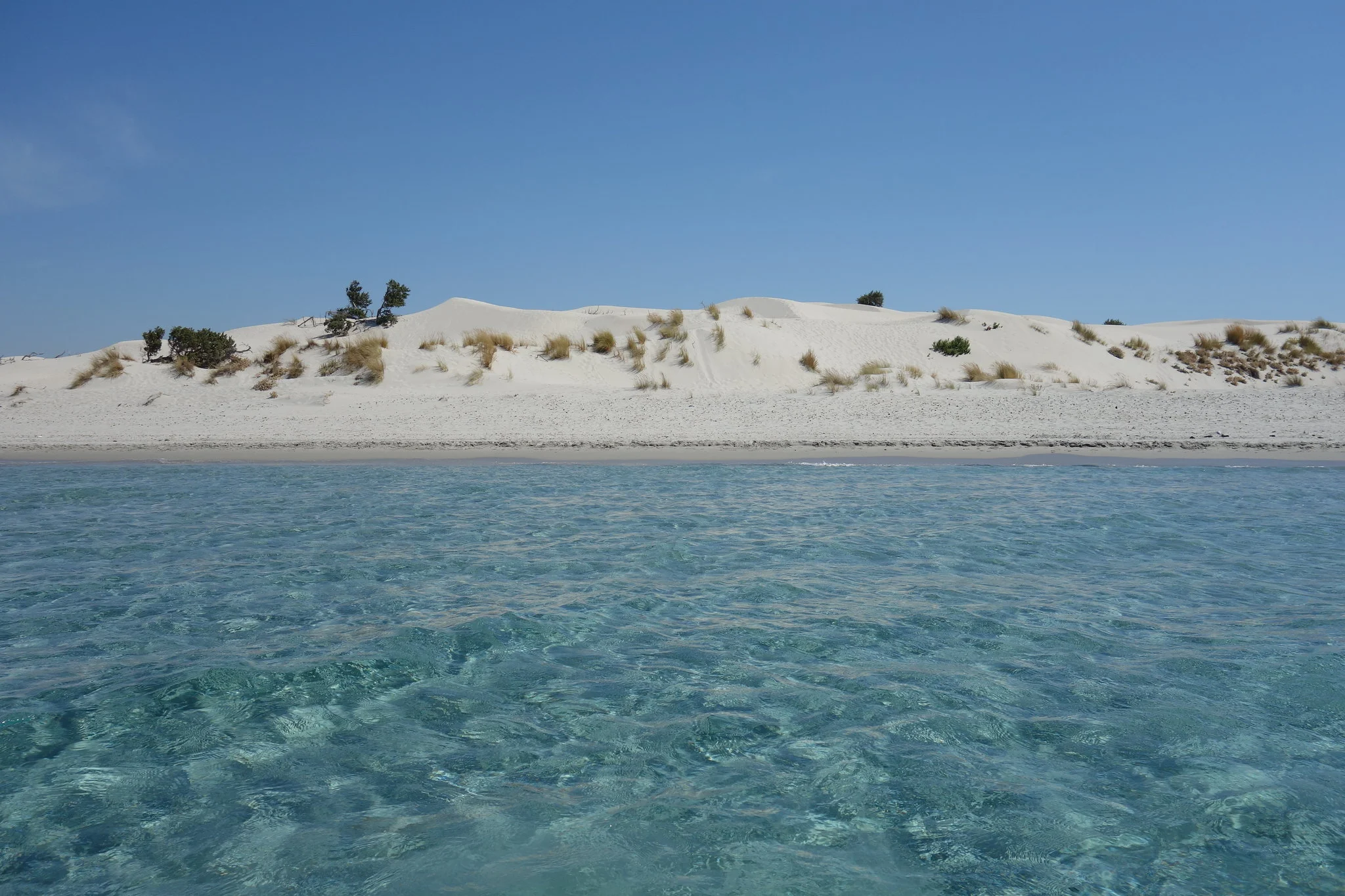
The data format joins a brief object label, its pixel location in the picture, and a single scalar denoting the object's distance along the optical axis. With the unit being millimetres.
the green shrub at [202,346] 18656
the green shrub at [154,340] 19406
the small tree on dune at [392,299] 24594
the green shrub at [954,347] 23219
